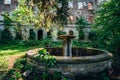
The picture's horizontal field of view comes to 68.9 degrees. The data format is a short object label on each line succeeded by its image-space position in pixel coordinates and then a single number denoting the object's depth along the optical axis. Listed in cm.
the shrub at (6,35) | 1323
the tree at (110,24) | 564
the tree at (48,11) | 593
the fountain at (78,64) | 418
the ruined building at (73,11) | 1415
